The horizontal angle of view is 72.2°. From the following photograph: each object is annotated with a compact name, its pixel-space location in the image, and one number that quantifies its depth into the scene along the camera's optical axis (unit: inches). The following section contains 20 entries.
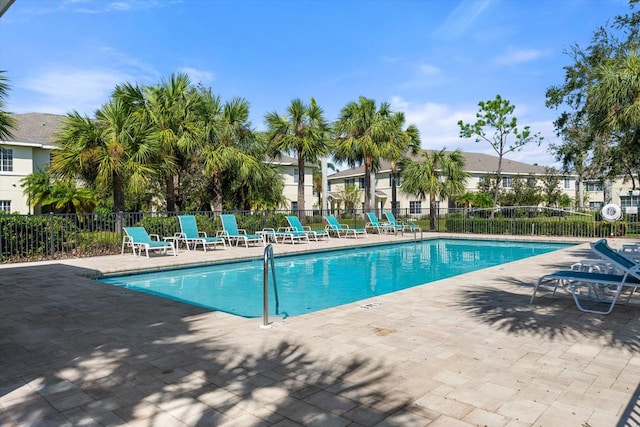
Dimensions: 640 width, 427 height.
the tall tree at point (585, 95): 929.5
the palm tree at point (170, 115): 663.8
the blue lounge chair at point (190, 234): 577.9
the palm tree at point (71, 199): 877.8
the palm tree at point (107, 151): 536.4
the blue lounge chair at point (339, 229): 791.1
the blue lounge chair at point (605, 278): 223.9
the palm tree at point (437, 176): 930.7
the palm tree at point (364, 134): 885.8
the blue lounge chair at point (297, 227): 734.6
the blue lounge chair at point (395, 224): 883.5
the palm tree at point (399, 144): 918.4
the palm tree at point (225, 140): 701.3
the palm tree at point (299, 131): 804.0
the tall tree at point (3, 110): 387.0
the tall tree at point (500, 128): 1079.6
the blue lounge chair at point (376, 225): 875.4
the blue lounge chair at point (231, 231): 633.6
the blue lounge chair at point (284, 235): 686.5
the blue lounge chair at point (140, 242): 507.2
